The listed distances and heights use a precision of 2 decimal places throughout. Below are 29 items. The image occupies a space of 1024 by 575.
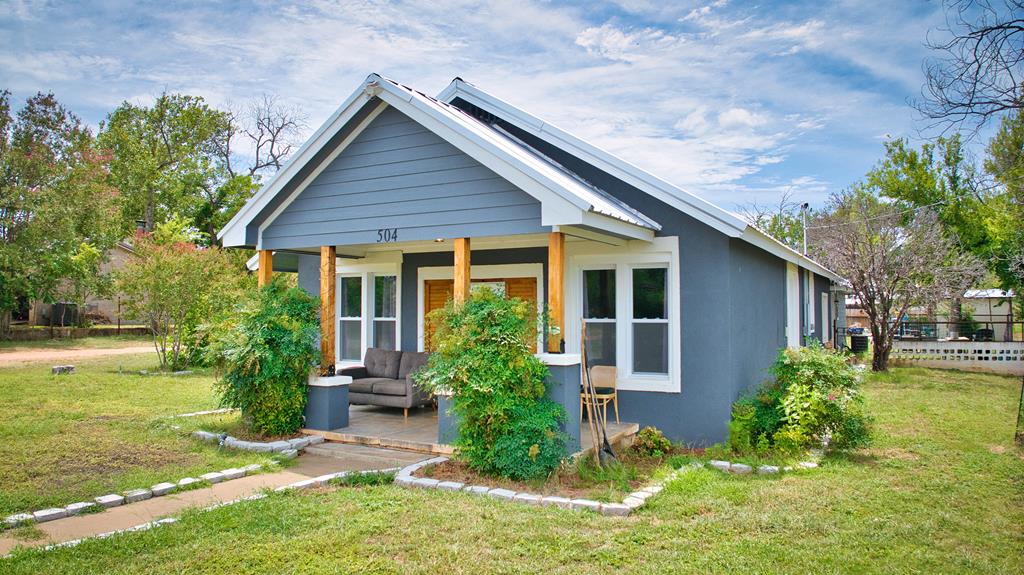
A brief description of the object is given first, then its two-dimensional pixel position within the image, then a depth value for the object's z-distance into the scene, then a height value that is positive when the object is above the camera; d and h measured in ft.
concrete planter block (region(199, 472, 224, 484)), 20.22 -4.92
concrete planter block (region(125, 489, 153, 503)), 18.16 -4.97
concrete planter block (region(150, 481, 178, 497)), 18.79 -4.93
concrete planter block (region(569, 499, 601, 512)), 17.19 -4.93
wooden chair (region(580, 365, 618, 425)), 26.81 -2.48
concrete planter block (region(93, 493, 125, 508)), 17.64 -4.96
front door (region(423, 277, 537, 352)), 33.78 +1.47
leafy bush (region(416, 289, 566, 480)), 20.03 -2.12
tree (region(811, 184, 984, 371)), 56.49 +5.39
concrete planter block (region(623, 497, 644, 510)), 17.22 -4.89
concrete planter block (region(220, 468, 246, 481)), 20.68 -4.93
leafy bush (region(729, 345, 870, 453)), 23.65 -3.32
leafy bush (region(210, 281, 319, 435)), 25.46 -1.57
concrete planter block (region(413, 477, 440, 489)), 19.33 -4.88
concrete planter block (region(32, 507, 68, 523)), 16.41 -5.00
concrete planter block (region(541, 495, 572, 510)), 17.46 -4.92
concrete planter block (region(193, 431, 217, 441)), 26.00 -4.66
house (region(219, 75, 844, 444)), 23.28 +3.64
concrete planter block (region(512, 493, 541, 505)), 17.83 -4.95
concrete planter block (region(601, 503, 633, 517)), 16.89 -4.95
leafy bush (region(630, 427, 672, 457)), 24.94 -4.77
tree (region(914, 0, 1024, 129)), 23.11 +9.72
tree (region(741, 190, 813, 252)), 121.39 +20.42
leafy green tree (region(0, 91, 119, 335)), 75.36 +14.13
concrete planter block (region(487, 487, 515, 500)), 18.34 -4.96
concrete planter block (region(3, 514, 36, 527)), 15.94 -4.97
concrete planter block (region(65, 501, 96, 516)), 17.02 -4.98
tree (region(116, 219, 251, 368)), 54.80 +2.83
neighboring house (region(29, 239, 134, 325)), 100.58 +2.29
